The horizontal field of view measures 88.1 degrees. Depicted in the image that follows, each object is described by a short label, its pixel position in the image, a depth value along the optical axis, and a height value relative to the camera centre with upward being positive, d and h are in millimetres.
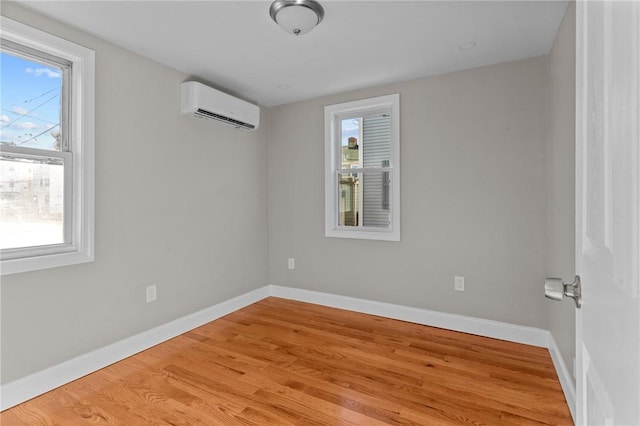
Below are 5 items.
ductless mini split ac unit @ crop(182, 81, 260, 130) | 2871 +992
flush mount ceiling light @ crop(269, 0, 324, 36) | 1943 +1200
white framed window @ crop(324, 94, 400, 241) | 3279 +464
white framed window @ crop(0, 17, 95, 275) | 1991 +393
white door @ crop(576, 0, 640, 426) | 447 +5
